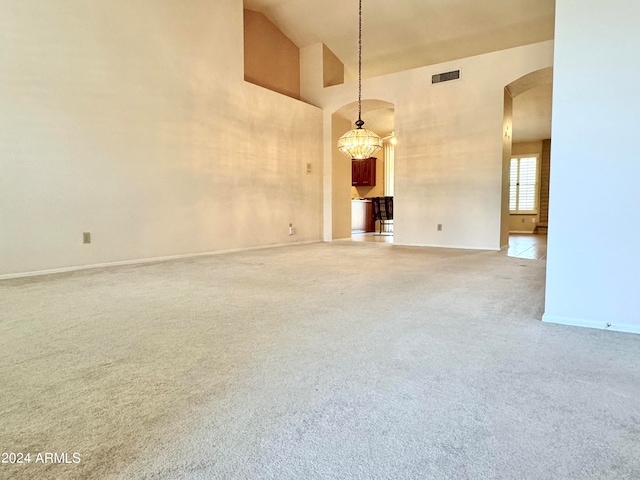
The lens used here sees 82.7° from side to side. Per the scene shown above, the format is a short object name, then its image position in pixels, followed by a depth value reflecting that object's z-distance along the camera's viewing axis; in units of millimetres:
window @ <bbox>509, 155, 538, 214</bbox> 10555
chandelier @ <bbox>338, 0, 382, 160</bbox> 5746
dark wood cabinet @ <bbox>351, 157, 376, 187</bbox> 11297
